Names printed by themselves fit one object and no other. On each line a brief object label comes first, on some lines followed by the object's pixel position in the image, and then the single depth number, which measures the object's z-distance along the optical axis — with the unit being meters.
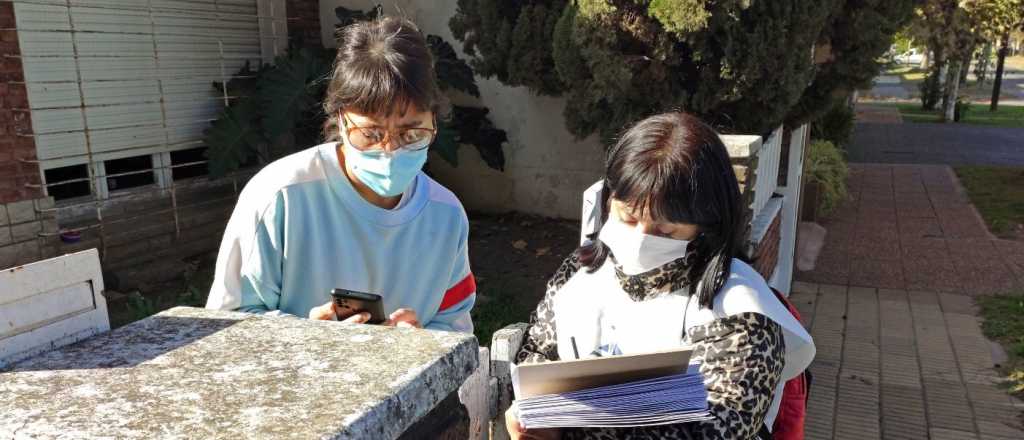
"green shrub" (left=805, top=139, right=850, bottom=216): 9.82
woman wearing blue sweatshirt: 1.83
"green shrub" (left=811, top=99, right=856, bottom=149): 11.83
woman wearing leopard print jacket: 1.64
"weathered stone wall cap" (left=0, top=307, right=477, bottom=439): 0.89
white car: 64.09
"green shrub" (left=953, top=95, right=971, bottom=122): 22.64
